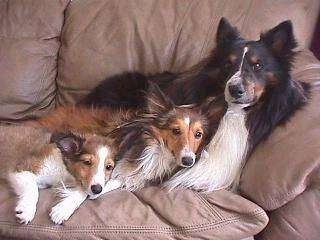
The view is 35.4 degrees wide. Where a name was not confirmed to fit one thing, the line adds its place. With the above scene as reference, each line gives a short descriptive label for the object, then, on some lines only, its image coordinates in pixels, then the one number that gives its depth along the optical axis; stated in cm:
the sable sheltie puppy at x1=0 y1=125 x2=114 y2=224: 176
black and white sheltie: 177
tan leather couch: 162
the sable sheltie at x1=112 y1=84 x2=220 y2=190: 184
